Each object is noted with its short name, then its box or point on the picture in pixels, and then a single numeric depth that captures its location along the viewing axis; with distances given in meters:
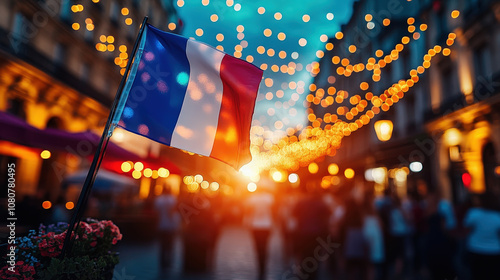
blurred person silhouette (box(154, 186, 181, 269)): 7.48
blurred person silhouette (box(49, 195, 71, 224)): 8.09
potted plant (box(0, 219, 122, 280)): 2.11
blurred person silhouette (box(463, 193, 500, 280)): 4.69
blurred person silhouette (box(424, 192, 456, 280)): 5.48
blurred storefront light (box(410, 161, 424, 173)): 20.19
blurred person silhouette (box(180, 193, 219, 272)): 7.23
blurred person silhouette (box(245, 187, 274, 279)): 6.91
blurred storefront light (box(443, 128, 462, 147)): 17.34
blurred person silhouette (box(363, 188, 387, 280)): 5.69
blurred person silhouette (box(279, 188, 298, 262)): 9.22
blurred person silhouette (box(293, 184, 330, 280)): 6.43
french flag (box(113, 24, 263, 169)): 2.88
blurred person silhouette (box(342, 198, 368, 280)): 5.68
